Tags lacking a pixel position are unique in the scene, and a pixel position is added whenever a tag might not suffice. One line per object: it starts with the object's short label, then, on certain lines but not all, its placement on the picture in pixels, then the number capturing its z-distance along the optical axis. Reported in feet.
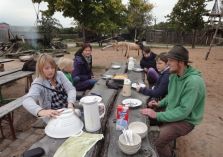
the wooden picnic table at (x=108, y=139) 5.36
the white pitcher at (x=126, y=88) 9.48
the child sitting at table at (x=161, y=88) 10.18
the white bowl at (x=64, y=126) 5.77
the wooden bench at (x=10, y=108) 10.70
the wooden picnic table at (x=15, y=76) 15.66
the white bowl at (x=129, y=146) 5.14
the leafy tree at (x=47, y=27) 53.70
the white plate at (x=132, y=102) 8.31
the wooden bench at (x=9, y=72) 17.53
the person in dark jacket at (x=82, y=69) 14.71
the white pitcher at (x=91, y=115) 5.78
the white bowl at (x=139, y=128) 5.92
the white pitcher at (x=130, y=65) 16.72
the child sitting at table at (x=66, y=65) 12.42
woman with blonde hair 7.53
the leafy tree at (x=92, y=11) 27.25
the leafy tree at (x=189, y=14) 64.69
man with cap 7.50
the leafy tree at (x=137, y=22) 78.75
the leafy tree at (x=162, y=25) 78.17
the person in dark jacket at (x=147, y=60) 17.50
